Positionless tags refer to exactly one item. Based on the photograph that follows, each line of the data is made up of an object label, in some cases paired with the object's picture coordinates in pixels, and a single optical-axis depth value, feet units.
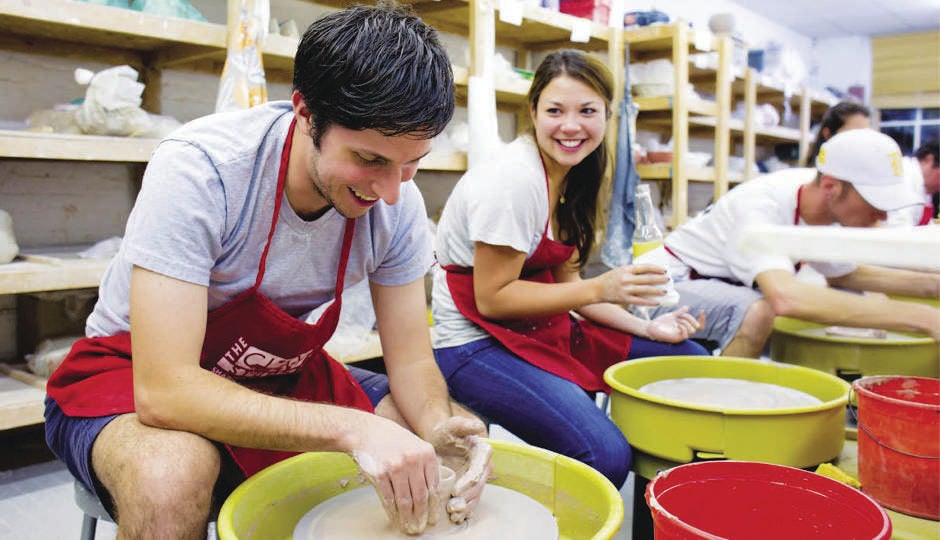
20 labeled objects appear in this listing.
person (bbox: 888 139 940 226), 14.76
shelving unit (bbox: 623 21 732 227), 13.57
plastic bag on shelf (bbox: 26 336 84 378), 7.47
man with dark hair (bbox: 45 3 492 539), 3.43
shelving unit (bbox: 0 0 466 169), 6.73
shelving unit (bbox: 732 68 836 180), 17.49
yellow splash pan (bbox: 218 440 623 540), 3.59
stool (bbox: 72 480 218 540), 3.79
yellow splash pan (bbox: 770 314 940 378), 6.86
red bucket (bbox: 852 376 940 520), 3.95
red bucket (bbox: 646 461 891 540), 3.20
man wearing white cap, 6.63
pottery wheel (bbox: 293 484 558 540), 3.71
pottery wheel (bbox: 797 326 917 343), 7.02
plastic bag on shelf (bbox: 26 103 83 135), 7.42
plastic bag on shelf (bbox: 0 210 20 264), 7.14
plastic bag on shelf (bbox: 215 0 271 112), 7.84
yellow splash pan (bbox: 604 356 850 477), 4.56
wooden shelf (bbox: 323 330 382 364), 8.74
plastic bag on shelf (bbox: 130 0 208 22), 7.61
